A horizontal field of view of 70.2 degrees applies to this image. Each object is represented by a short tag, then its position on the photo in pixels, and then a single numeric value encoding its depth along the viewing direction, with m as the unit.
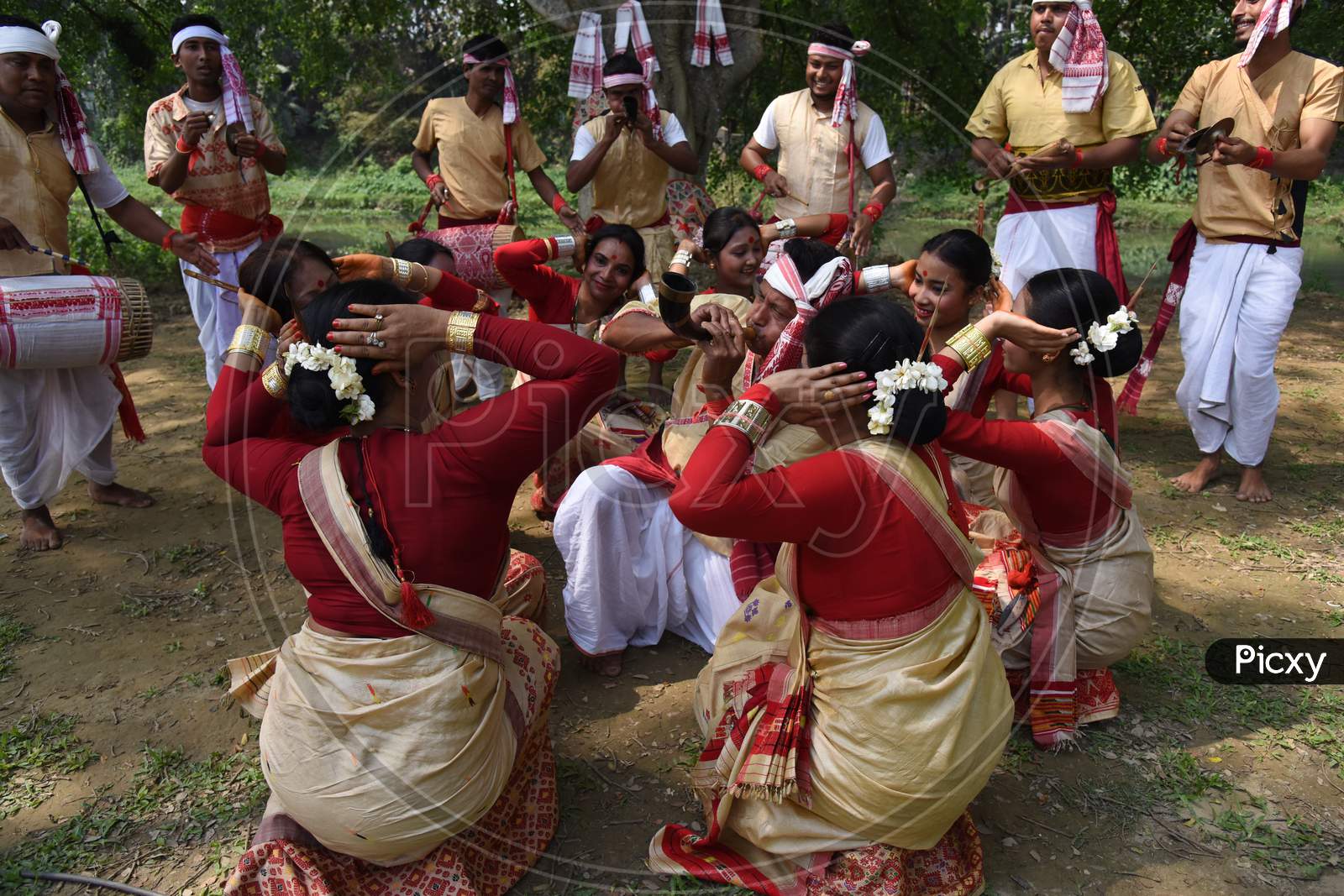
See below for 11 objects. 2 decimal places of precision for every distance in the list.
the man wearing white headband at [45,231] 4.43
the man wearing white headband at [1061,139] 5.40
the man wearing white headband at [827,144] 5.97
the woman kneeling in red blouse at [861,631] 2.38
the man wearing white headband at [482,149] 6.46
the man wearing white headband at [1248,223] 4.93
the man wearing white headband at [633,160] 6.09
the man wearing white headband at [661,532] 3.60
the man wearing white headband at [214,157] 5.38
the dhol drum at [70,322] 4.33
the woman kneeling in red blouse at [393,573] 2.39
